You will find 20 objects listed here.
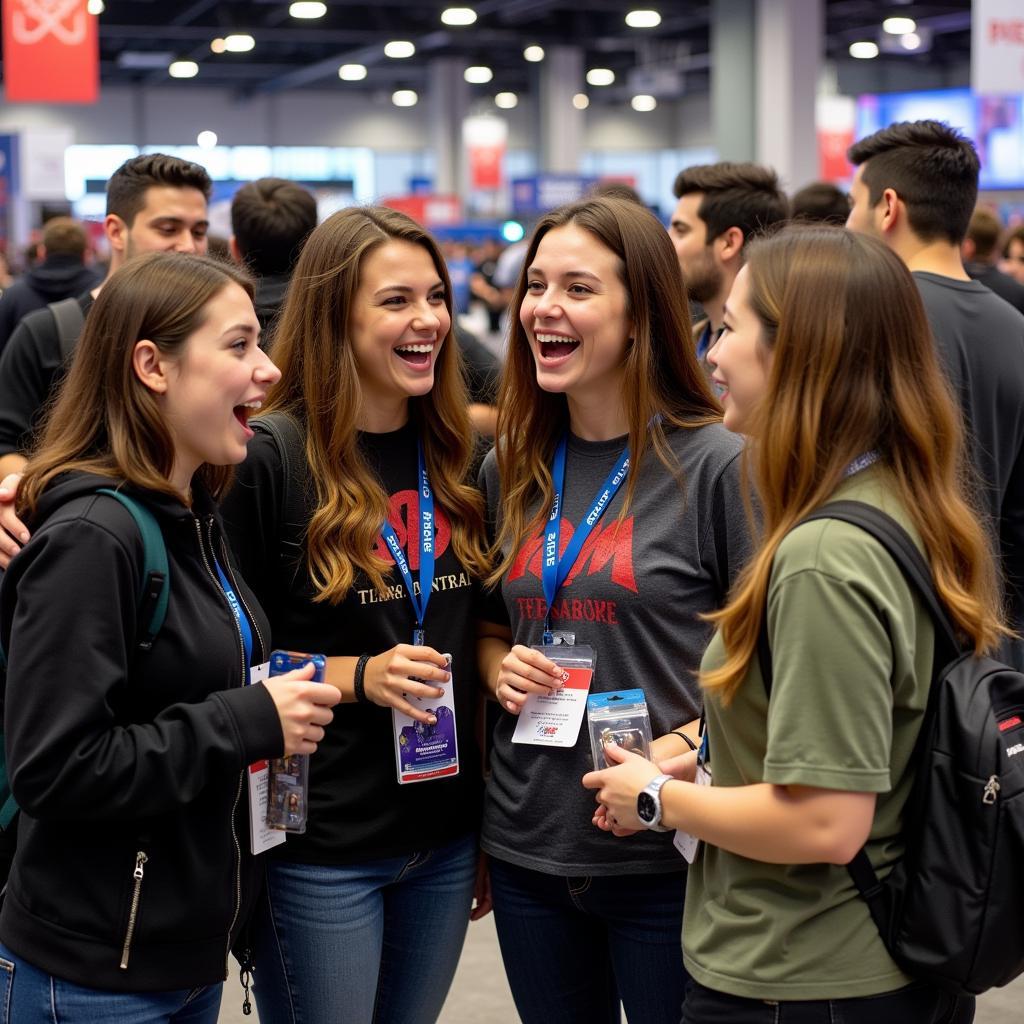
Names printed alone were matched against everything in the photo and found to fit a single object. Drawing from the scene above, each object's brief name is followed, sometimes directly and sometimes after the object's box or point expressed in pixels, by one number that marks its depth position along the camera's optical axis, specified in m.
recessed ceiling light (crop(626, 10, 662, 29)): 18.91
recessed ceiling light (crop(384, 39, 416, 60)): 21.20
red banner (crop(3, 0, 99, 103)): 8.84
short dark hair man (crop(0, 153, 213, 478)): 4.08
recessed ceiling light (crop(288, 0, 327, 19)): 17.77
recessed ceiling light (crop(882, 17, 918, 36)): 19.75
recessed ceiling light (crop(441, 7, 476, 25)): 18.55
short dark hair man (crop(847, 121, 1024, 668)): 3.32
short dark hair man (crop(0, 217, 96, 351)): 5.14
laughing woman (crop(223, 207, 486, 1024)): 2.10
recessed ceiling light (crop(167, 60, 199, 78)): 25.16
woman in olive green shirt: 1.44
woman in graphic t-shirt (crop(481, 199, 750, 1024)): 2.02
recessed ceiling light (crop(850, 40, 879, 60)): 23.14
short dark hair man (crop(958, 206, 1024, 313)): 6.10
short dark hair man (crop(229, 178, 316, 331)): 4.05
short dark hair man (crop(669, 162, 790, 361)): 4.49
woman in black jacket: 1.61
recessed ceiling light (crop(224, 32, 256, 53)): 20.58
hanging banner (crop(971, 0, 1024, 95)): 7.25
